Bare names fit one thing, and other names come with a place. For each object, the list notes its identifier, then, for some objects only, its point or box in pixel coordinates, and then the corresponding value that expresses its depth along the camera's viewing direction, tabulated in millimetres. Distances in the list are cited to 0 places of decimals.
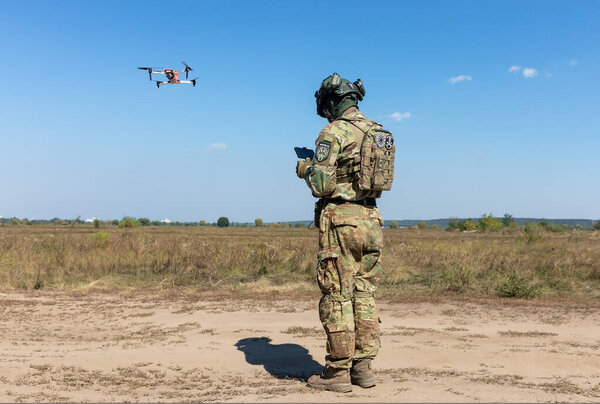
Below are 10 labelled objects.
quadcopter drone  13192
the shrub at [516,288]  11070
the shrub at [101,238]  18484
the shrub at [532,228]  43056
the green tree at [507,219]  71538
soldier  4820
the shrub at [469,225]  60481
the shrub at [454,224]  65812
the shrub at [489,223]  55844
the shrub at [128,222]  60122
